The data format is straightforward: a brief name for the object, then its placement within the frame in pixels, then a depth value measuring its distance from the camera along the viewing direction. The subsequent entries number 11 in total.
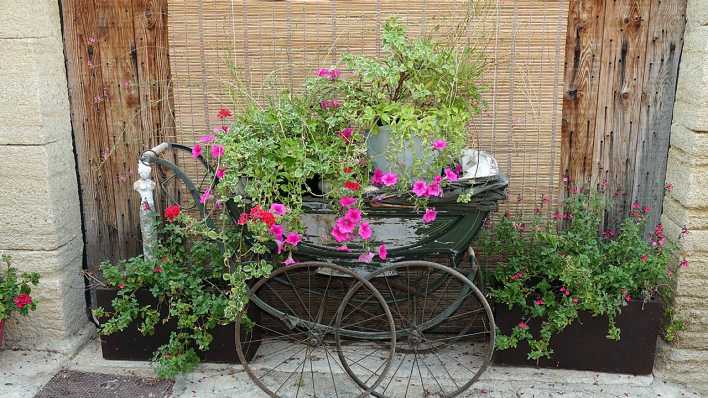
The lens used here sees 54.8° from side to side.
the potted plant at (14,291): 3.46
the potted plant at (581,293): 3.28
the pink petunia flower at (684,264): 3.35
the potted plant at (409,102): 2.93
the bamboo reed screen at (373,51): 3.54
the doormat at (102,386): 3.40
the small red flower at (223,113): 3.11
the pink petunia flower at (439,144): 2.88
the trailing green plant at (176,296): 3.36
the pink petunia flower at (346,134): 2.99
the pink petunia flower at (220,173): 2.98
